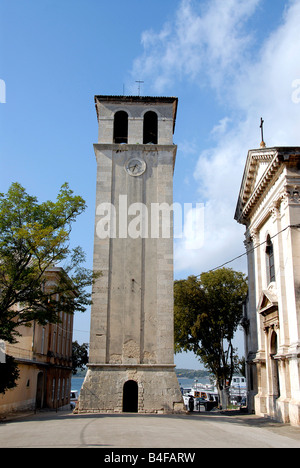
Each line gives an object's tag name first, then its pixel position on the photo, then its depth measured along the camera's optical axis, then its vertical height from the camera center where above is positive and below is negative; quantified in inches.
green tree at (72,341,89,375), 2201.0 +90.3
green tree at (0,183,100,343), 834.2 +213.1
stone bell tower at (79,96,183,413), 975.6 +233.8
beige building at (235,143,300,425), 877.8 +202.4
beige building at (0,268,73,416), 1150.3 +20.4
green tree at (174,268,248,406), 1541.6 +191.8
